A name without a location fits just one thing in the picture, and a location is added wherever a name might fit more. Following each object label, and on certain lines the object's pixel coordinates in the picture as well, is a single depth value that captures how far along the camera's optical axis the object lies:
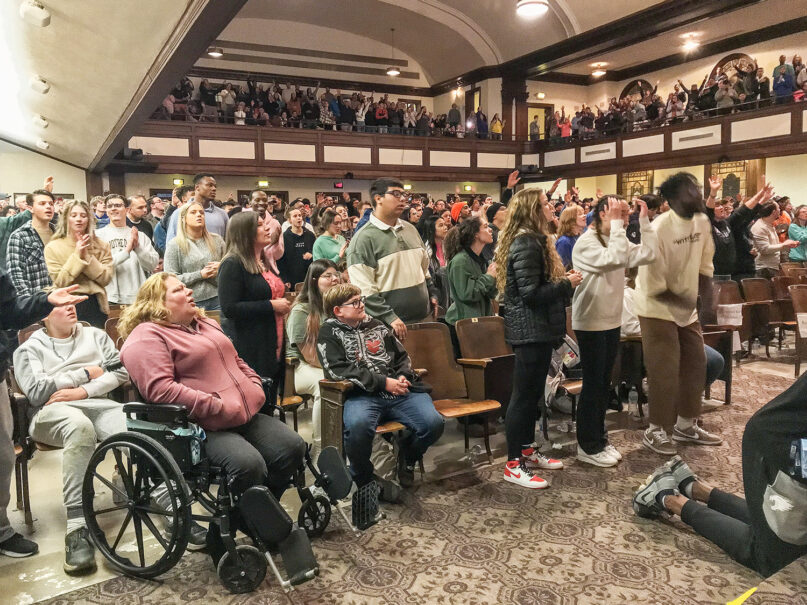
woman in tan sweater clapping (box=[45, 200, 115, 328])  3.64
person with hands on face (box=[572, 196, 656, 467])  3.20
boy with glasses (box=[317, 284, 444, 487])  2.97
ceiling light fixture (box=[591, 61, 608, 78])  16.80
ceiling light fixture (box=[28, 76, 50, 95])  5.60
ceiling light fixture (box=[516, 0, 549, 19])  11.08
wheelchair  2.16
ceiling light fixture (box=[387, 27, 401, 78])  16.37
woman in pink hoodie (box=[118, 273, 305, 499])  2.31
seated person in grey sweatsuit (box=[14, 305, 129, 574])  2.60
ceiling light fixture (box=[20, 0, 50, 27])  3.63
